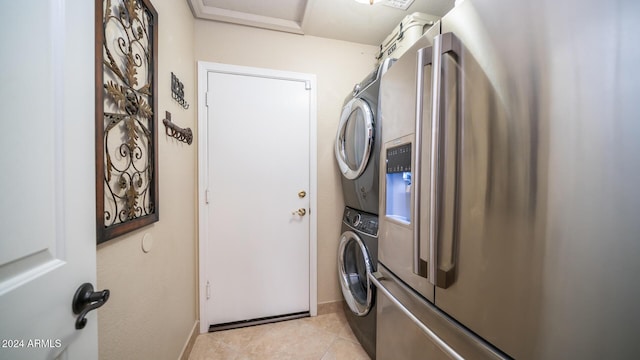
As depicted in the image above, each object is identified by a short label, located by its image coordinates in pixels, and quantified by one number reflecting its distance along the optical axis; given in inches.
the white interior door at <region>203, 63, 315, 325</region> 66.9
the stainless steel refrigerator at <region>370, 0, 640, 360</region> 14.6
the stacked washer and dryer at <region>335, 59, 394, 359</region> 50.8
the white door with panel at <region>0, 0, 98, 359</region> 14.1
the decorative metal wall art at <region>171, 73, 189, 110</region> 49.1
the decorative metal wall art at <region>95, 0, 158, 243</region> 26.3
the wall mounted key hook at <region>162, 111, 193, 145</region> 45.6
